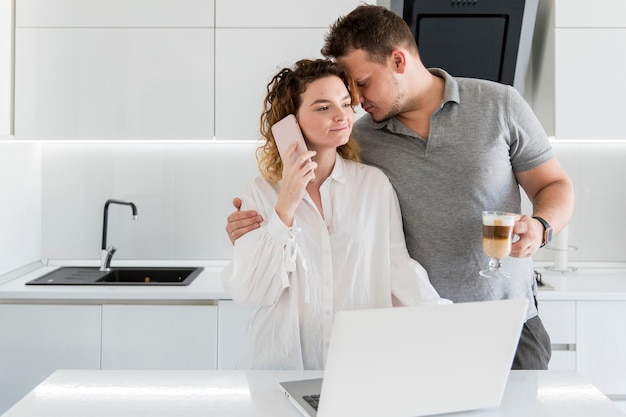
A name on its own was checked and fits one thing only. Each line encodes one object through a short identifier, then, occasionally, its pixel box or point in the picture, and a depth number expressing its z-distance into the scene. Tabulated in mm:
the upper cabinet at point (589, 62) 2680
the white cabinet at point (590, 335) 2477
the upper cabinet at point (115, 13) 2693
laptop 1024
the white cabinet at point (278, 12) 2709
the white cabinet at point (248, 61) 2719
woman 1543
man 1753
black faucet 2922
